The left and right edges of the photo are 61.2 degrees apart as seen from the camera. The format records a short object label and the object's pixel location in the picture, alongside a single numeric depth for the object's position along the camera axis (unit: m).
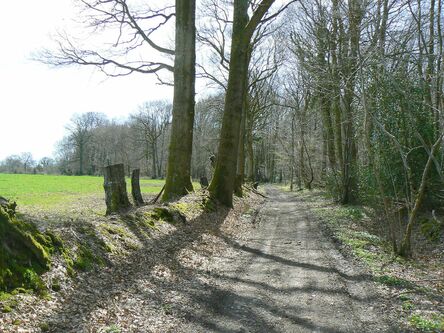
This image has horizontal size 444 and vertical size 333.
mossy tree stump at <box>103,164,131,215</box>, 9.96
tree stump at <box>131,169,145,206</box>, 12.45
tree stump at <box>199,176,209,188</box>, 19.31
